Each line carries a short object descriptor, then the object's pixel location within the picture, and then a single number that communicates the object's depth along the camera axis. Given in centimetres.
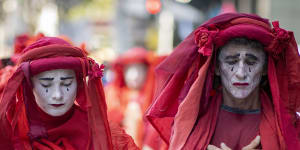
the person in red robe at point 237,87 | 696
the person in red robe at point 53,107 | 694
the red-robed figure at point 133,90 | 1302
